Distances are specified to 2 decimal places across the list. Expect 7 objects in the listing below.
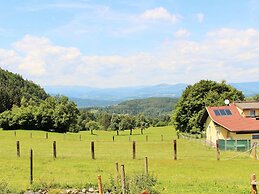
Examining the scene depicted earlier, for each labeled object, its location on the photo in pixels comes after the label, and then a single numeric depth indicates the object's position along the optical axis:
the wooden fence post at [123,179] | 13.24
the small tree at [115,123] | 116.17
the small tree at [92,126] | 108.81
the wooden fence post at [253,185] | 10.85
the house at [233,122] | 49.59
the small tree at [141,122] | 123.84
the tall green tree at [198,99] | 75.31
